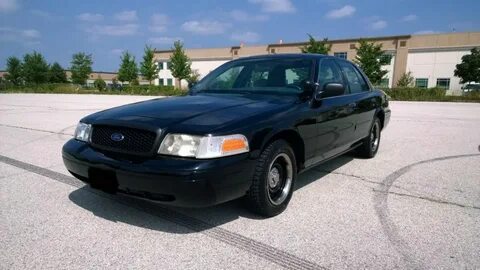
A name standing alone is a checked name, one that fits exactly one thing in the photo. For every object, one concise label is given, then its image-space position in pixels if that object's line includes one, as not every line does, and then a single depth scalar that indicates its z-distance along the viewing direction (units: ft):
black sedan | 8.41
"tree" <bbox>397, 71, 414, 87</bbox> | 143.84
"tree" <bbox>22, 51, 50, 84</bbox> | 206.08
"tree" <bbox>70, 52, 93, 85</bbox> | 200.97
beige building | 151.94
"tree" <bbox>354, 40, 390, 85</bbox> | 119.09
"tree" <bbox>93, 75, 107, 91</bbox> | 140.77
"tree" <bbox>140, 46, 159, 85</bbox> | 157.28
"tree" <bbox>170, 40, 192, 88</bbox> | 150.51
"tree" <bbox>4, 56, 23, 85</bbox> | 207.62
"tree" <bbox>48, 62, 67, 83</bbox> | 223.51
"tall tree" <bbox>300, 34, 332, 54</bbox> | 116.88
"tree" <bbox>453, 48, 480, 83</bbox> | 140.56
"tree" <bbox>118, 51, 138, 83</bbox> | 167.43
